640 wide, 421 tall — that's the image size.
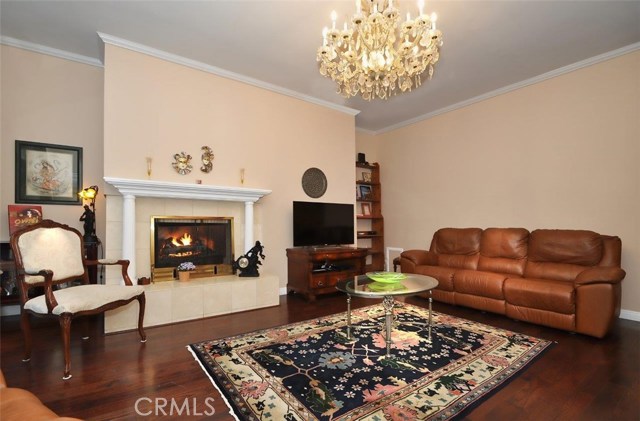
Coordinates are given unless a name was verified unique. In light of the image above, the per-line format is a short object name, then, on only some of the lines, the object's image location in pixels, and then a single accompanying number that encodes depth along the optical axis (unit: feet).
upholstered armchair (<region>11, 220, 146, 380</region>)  7.12
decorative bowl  8.42
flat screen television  14.32
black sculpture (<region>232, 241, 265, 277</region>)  12.46
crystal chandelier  7.13
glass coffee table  7.48
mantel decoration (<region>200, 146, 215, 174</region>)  12.32
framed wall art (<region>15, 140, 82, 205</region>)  10.91
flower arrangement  11.62
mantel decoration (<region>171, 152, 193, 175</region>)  11.72
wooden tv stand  13.38
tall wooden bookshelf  19.60
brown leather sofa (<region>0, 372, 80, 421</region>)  2.94
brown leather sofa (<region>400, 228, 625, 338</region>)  8.89
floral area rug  5.62
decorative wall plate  15.33
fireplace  11.53
